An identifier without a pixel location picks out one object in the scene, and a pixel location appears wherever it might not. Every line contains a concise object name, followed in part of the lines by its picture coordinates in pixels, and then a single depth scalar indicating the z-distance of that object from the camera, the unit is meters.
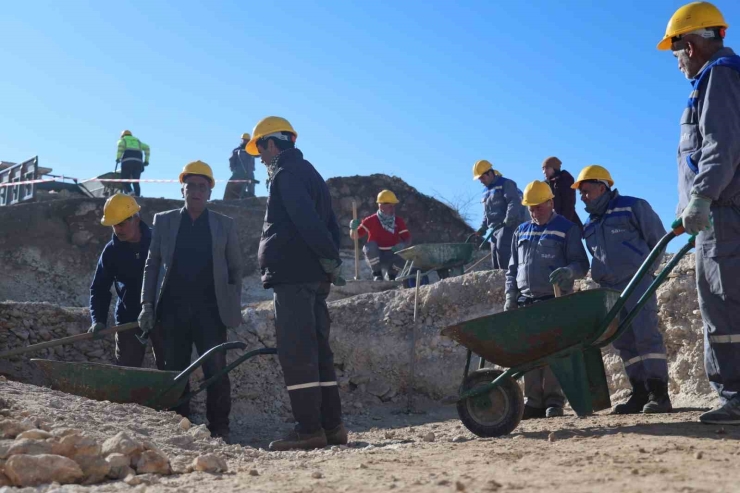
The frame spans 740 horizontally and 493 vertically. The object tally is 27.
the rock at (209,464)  3.43
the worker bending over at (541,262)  5.77
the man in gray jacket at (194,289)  5.78
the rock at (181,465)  3.47
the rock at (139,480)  3.22
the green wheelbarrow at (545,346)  4.23
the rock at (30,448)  3.31
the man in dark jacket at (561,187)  8.77
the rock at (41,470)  3.16
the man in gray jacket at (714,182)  3.86
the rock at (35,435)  3.48
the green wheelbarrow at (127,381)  5.30
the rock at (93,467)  3.28
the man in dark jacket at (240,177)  17.38
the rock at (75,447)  3.32
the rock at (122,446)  3.42
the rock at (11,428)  3.60
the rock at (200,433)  4.43
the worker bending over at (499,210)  8.95
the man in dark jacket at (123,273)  6.34
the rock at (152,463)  3.40
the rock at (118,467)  3.34
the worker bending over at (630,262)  5.36
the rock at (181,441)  4.14
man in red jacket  11.05
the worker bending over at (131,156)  16.53
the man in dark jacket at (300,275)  4.69
